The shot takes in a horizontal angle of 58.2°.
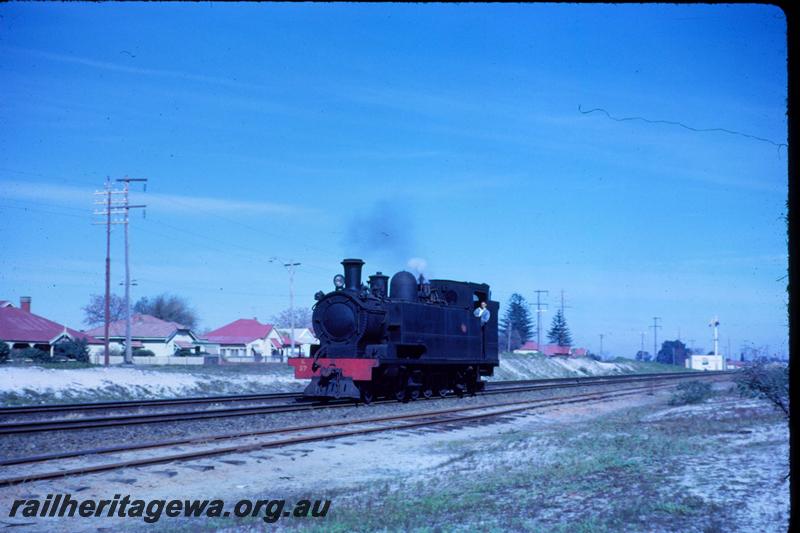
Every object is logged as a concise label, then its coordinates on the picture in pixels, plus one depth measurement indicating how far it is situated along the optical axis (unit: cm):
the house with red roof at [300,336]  11588
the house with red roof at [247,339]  10388
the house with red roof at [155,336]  8431
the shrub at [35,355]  4843
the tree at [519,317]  14438
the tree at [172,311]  12238
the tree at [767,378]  1655
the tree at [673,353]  15712
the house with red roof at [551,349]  11912
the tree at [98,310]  11372
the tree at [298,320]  14689
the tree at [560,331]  14238
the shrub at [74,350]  5262
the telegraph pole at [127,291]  4228
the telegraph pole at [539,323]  8879
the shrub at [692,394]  2452
